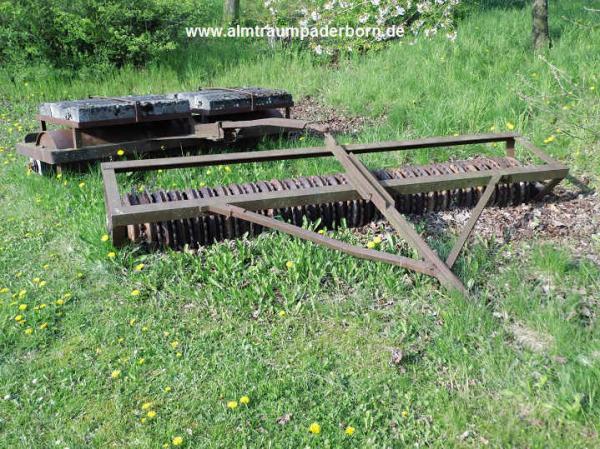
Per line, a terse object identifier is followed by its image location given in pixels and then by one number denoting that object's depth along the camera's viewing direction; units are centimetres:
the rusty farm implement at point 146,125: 505
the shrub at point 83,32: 864
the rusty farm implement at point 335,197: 358
